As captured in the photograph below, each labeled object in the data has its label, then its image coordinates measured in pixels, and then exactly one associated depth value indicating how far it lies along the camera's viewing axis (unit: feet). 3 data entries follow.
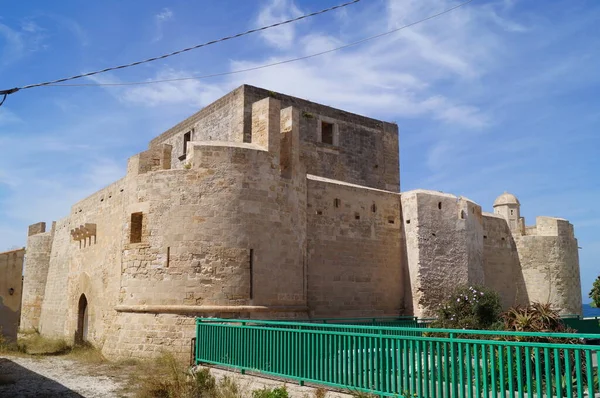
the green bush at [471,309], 43.39
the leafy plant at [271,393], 23.80
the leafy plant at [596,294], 59.57
